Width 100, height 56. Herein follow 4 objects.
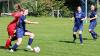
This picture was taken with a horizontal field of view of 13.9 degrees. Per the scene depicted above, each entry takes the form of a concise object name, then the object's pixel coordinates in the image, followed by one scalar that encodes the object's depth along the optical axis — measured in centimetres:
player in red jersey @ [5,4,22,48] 1583
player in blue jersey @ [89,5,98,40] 2142
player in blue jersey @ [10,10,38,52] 1570
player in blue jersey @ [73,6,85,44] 1933
